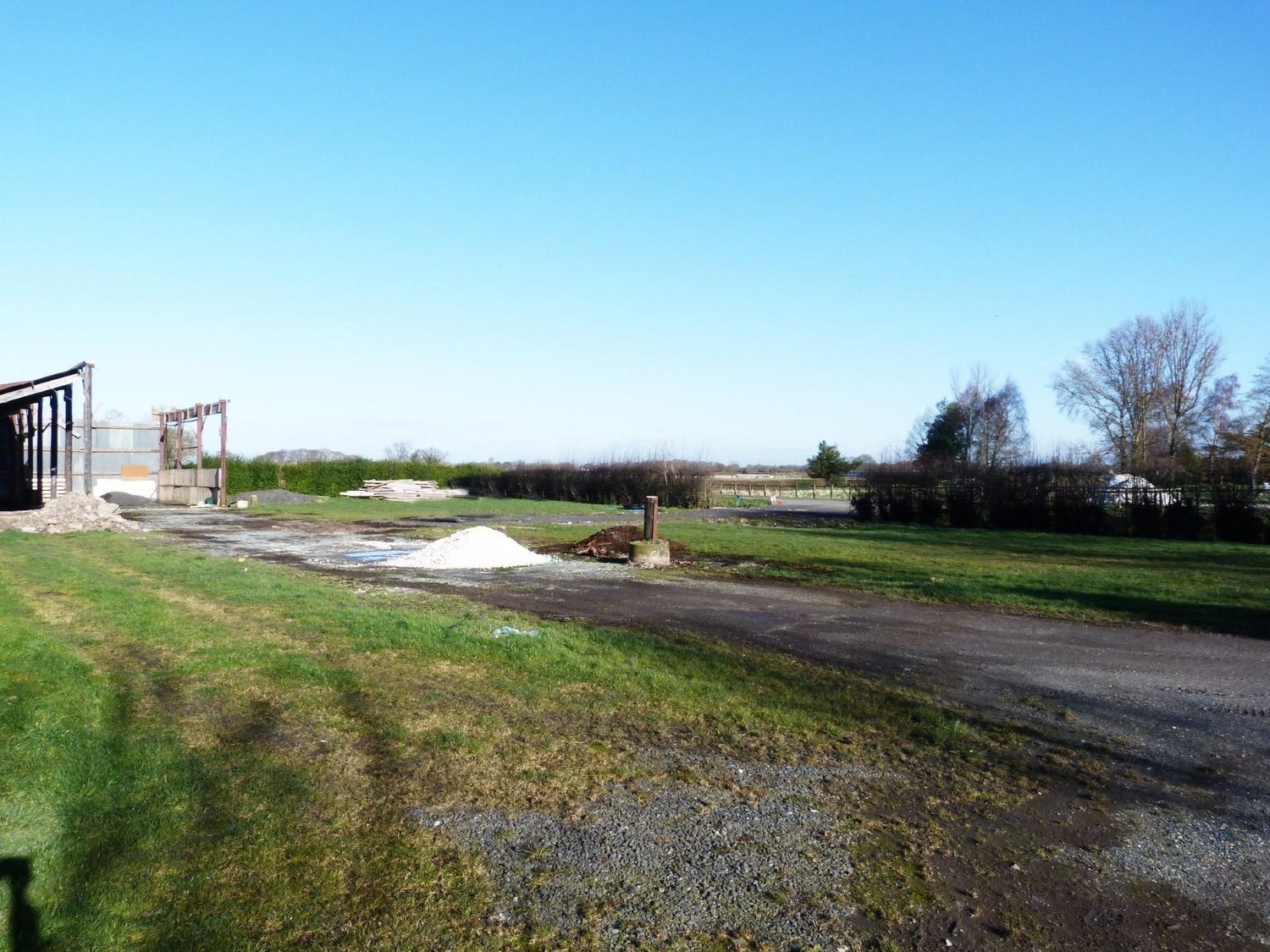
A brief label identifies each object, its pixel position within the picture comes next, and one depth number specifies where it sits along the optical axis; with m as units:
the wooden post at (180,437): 36.16
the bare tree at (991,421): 61.47
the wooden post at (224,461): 34.19
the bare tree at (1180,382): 51.66
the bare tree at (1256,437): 28.14
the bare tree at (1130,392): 53.19
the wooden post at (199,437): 34.25
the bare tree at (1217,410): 47.62
